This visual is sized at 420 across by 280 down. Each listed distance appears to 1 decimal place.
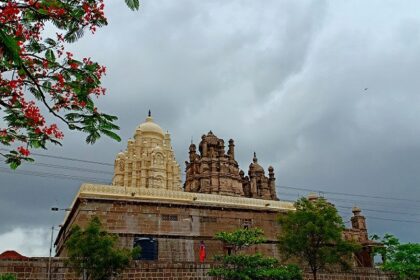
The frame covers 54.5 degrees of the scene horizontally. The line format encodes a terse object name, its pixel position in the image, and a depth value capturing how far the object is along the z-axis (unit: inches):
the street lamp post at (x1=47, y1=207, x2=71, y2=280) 706.8
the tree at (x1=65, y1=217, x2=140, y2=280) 632.4
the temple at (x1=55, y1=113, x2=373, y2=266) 936.9
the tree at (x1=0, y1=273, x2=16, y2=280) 608.7
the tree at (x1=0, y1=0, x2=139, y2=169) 248.8
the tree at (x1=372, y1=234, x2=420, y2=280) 945.5
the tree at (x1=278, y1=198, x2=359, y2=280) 829.2
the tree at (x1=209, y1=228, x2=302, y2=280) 780.0
